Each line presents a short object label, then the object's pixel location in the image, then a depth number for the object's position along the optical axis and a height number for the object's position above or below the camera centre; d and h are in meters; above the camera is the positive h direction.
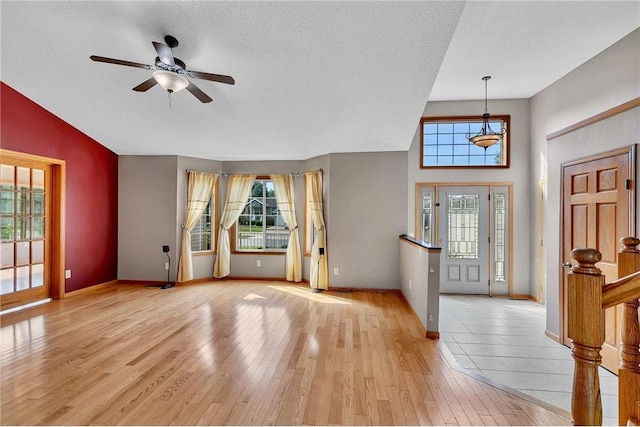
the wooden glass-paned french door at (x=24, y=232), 3.88 -0.26
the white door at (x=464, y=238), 5.37 -0.43
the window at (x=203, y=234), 5.67 -0.39
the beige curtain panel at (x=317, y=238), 5.09 -0.41
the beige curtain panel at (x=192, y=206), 5.37 +0.15
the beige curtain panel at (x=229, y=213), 5.72 +0.02
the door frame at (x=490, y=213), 5.29 +0.09
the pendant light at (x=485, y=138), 4.45 +1.18
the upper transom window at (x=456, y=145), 5.39 +1.29
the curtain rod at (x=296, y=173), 5.38 +0.81
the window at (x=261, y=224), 5.95 -0.20
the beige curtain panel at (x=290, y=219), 5.62 -0.09
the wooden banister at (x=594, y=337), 0.92 -0.41
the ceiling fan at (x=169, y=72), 2.52 +1.29
